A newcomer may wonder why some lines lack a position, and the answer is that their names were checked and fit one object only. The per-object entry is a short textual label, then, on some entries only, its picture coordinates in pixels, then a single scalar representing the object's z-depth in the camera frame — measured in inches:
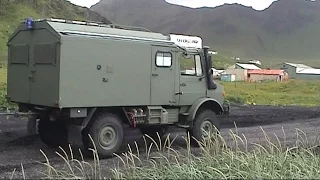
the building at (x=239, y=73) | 3417.8
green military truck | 414.6
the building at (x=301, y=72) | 4215.1
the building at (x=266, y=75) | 3279.5
